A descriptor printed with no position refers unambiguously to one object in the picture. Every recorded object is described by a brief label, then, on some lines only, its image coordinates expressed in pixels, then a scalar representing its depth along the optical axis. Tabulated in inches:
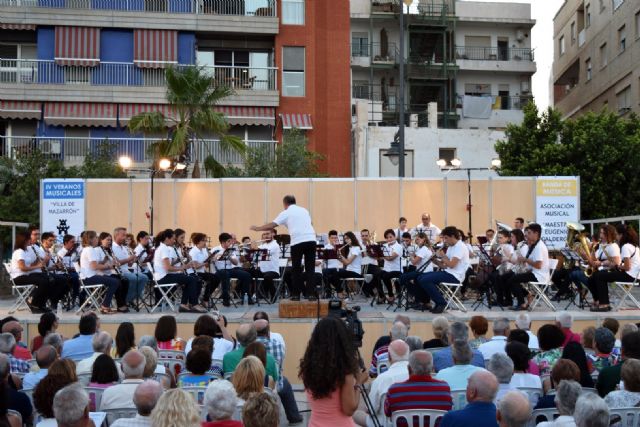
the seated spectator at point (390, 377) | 258.7
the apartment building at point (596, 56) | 1291.2
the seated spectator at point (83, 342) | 333.1
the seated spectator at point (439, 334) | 329.1
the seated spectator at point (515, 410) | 192.7
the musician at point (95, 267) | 541.3
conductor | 506.9
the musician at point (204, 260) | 589.9
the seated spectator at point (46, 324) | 357.4
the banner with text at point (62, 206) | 805.9
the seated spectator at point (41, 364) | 269.0
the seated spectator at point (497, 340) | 323.0
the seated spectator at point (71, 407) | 196.5
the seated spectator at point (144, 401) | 206.7
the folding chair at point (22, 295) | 554.6
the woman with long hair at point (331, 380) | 208.1
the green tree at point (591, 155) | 1045.8
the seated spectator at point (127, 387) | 239.1
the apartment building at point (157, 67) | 1168.2
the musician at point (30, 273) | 547.5
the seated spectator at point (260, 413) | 183.3
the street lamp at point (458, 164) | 828.6
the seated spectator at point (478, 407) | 207.3
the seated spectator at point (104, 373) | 257.1
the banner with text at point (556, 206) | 799.1
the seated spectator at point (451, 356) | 295.0
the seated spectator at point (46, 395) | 215.8
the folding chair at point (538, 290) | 534.2
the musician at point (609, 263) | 523.8
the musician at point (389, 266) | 645.9
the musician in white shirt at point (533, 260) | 530.6
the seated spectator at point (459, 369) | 260.8
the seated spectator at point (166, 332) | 345.4
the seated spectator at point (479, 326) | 352.2
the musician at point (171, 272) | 550.3
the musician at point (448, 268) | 527.2
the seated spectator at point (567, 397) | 209.0
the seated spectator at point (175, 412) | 179.8
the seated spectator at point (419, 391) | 234.4
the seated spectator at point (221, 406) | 199.2
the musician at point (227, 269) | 605.0
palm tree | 908.6
